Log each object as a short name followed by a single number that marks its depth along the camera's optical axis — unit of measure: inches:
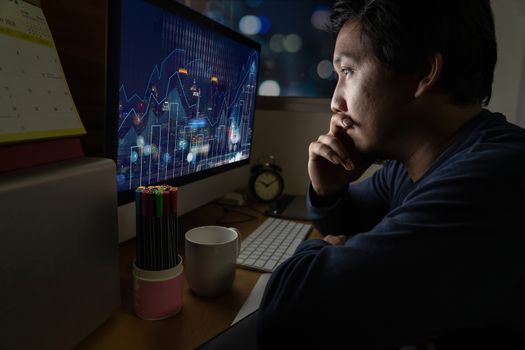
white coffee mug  27.0
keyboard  33.2
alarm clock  58.3
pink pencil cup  23.7
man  21.4
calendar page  17.7
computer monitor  28.1
